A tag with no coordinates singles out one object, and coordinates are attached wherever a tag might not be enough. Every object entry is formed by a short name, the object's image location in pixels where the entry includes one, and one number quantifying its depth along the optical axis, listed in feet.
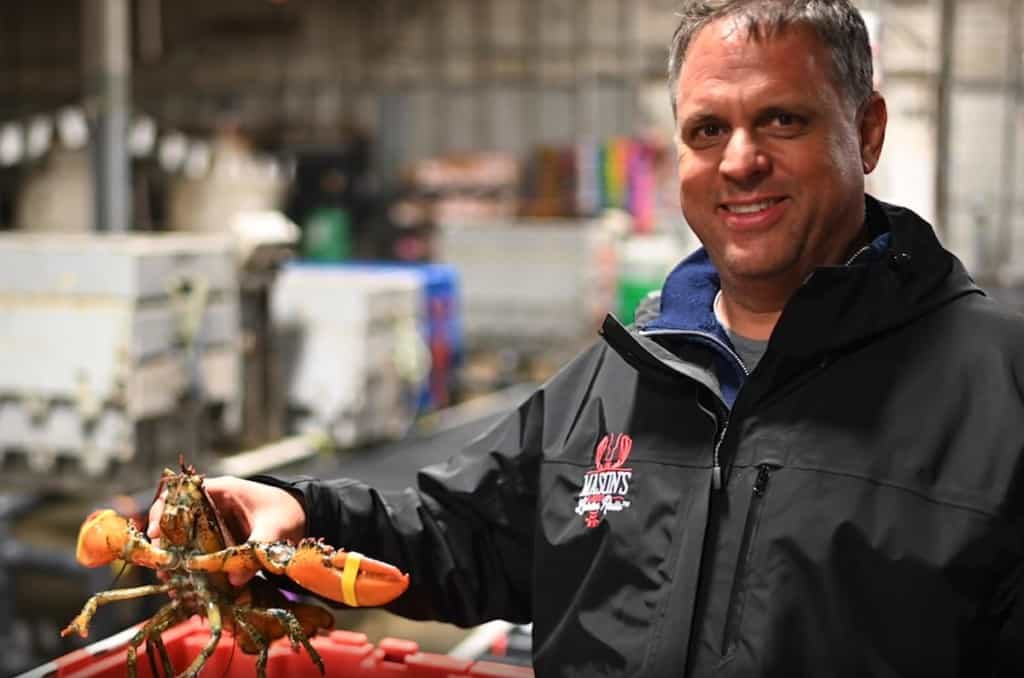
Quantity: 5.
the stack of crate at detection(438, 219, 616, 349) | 36.32
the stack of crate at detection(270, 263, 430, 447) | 21.81
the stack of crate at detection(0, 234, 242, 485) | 17.97
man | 5.43
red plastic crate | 7.05
